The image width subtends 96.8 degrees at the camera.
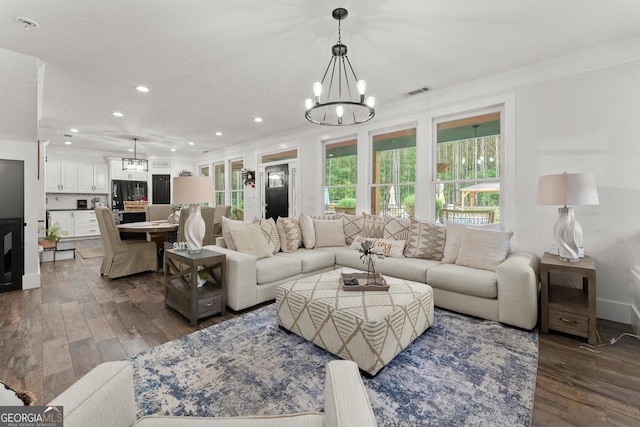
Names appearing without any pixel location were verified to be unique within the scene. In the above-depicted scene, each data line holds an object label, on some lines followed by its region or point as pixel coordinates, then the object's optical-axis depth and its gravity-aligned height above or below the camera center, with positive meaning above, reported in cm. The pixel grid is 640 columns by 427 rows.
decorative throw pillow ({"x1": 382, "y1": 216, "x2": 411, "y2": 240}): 385 -24
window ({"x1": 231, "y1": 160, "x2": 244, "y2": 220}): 782 +60
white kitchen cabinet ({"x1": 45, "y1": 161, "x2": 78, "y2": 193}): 765 +98
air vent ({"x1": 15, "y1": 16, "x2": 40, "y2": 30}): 229 +157
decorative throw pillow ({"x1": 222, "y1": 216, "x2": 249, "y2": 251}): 343 -20
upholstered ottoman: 186 -77
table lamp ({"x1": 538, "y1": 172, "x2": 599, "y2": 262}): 251 +11
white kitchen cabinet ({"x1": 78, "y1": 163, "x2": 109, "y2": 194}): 819 +100
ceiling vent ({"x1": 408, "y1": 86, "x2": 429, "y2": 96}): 382 +166
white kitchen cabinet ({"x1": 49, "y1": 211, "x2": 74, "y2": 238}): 760 -18
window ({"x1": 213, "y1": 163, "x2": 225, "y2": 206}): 846 +92
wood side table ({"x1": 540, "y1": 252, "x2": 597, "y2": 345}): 231 -80
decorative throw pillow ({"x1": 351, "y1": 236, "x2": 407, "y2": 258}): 360 -45
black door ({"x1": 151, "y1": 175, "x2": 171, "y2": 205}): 900 +77
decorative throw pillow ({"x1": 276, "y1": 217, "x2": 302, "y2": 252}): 391 -31
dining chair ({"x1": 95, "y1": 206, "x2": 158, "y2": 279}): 412 -60
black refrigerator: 845 +61
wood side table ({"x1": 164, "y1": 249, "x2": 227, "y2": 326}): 269 -77
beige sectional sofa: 260 -56
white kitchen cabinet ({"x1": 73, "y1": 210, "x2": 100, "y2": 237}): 799 -33
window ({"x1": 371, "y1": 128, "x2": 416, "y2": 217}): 440 +62
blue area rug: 158 -109
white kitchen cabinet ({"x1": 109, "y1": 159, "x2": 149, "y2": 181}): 838 +118
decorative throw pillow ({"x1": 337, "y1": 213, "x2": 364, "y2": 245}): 440 -23
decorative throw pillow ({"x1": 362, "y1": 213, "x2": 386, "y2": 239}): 412 -21
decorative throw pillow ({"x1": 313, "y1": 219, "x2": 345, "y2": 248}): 432 -33
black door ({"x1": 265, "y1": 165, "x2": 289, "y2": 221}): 654 +48
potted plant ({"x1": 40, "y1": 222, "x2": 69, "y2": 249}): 518 -49
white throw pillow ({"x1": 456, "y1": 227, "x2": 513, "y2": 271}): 292 -39
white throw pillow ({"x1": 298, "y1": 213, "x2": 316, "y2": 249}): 418 -29
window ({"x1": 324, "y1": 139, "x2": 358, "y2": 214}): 516 +67
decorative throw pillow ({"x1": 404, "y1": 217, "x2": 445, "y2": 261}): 346 -36
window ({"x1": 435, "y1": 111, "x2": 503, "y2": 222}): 365 +65
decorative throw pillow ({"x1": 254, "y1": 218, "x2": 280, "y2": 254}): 369 -28
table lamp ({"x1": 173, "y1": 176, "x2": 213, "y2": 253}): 305 +15
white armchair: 79 -56
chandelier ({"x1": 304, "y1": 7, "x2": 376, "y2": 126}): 237 +163
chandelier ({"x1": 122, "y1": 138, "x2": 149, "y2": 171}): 670 +115
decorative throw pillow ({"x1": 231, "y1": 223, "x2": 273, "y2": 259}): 334 -35
